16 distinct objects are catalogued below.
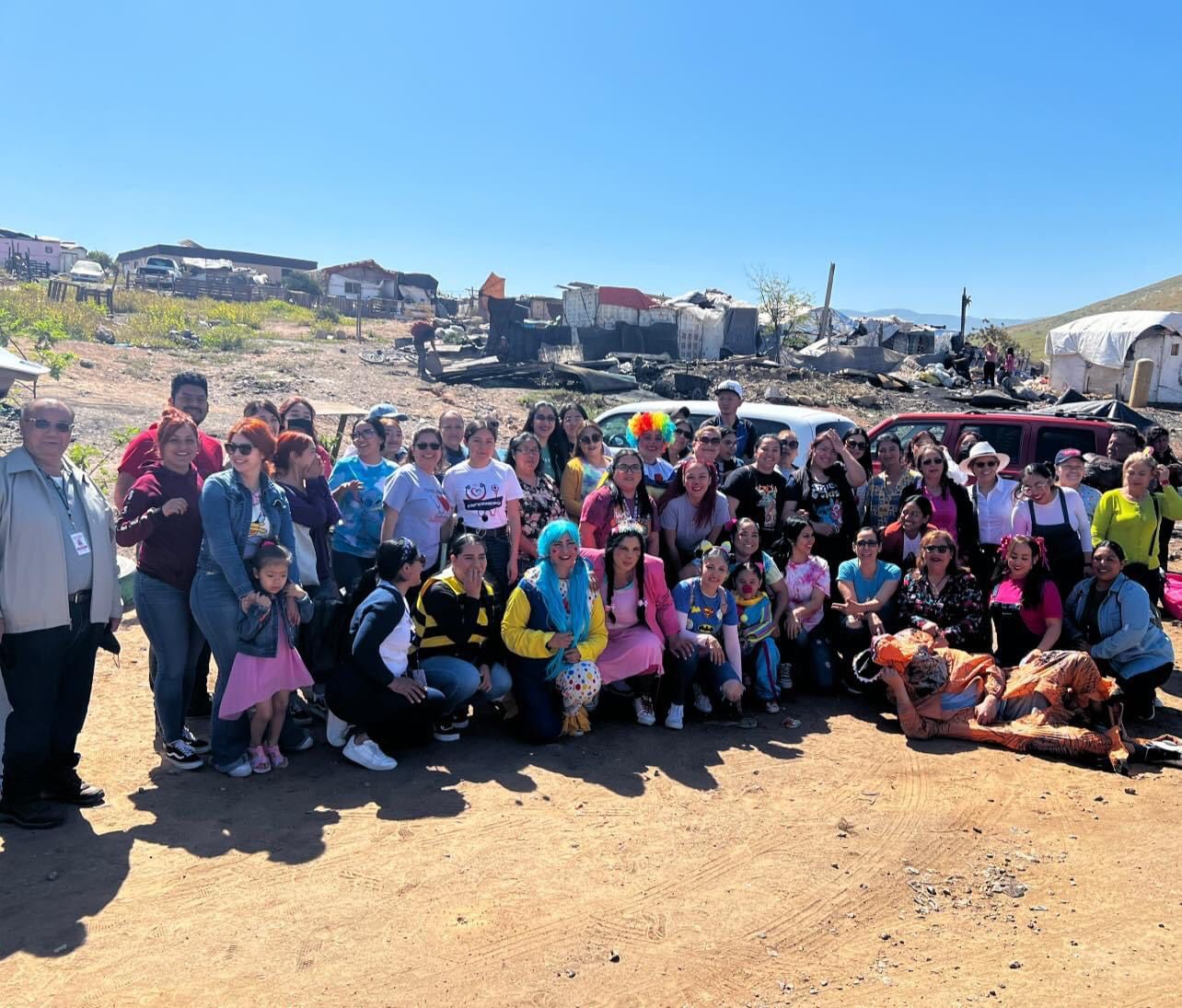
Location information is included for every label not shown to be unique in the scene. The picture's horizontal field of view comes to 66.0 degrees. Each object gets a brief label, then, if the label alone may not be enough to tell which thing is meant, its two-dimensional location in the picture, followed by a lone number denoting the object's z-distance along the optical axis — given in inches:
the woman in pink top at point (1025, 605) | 234.8
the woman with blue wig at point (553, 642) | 213.8
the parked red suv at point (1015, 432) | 338.0
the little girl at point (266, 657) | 184.1
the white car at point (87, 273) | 1704.0
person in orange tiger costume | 210.1
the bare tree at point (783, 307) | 1660.9
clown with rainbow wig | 263.1
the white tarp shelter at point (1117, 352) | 1107.9
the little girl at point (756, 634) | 240.4
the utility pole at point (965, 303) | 1673.2
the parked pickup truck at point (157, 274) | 1752.0
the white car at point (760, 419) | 333.4
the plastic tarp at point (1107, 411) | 679.1
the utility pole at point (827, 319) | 1434.5
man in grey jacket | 159.3
